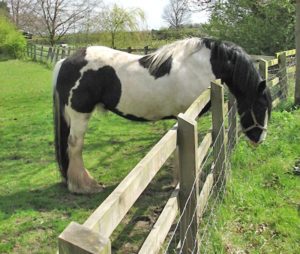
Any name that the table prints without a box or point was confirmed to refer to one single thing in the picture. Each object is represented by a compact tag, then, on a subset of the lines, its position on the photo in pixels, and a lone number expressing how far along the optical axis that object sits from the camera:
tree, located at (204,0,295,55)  12.31
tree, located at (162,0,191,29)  48.77
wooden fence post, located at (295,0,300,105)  7.70
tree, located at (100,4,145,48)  29.45
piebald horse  4.74
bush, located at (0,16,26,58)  31.72
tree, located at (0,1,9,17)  48.68
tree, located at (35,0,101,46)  37.44
